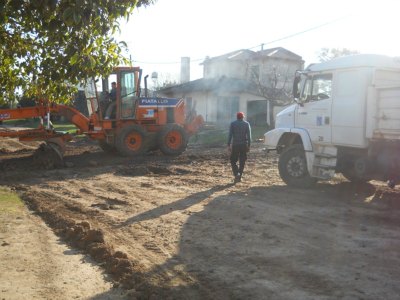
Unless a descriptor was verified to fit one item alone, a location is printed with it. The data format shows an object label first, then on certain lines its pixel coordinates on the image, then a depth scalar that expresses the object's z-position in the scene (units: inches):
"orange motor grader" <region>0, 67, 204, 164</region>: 621.5
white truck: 373.1
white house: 1397.6
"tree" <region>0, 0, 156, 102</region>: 175.8
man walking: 489.7
